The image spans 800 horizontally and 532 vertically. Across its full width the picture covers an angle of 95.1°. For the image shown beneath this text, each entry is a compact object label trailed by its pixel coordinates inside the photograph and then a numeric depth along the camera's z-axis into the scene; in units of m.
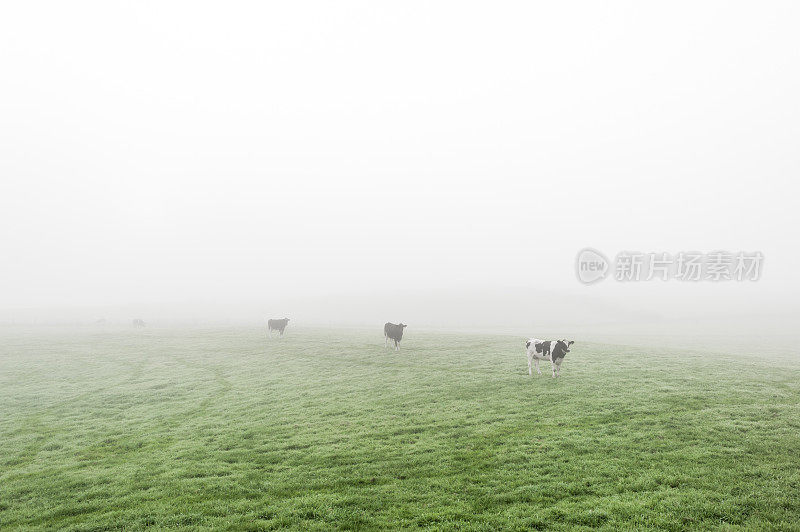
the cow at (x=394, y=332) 39.05
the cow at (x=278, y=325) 52.97
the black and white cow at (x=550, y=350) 24.11
